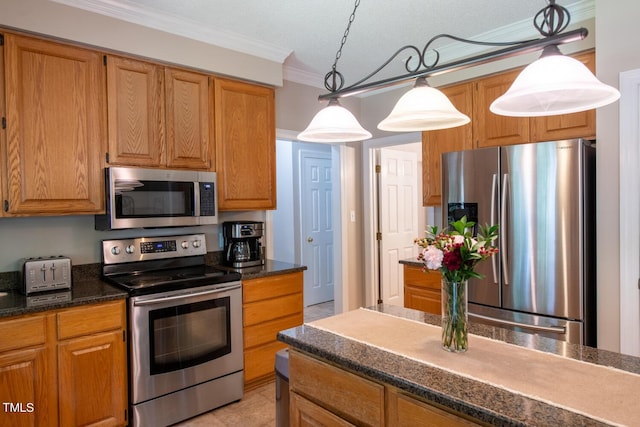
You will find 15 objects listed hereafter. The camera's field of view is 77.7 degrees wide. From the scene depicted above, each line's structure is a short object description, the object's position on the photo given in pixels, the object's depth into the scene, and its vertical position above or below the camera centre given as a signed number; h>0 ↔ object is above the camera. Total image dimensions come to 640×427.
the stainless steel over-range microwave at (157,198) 2.48 +0.07
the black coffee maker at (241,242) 3.08 -0.27
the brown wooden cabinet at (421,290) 3.03 -0.66
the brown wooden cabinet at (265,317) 2.84 -0.81
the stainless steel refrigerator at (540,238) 2.27 -0.20
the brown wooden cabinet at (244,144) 3.01 +0.50
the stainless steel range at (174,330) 2.31 -0.76
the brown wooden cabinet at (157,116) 2.54 +0.64
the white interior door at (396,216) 4.30 -0.11
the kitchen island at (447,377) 0.97 -0.49
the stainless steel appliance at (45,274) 2.19 -0.36
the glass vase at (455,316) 1.27 -0.36
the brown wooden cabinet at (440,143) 3.03 +0.50
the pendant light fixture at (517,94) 1.02 +0.33
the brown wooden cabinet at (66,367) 1.94 -0.82
